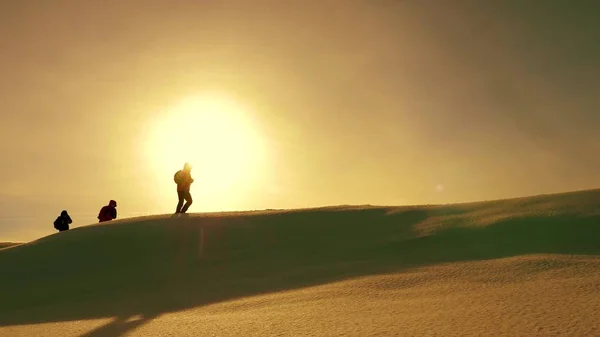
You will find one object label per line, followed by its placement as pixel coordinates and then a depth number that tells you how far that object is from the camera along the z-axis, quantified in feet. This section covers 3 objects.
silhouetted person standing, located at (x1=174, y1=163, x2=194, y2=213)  60.19
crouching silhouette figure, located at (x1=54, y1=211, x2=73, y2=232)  70.08
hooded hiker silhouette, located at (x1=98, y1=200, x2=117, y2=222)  67.21
